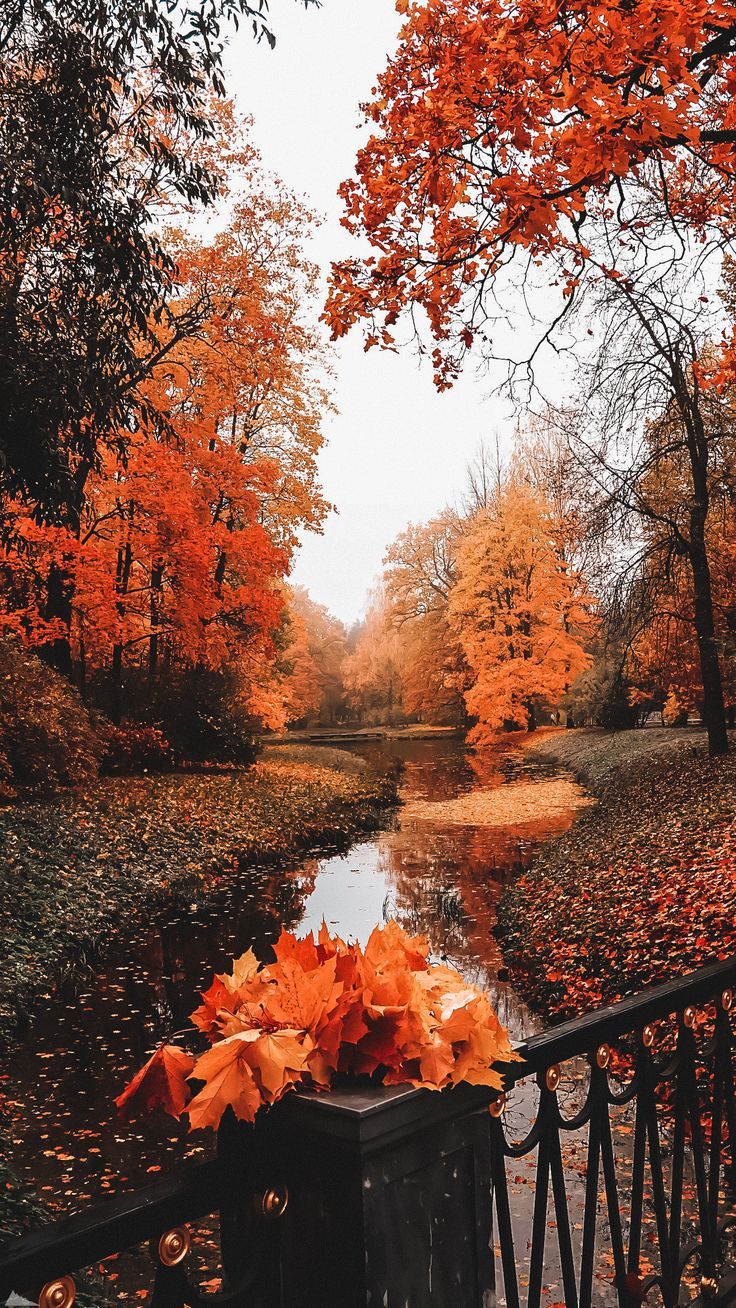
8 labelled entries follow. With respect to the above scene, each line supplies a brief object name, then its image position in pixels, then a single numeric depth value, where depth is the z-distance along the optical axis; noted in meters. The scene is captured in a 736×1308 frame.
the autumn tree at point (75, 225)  8.12
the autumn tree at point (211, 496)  15.54
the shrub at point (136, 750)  17.12
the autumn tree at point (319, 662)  48.00
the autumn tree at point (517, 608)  30.06
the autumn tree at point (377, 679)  48.22
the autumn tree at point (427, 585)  38.09
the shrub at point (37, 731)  12.32
